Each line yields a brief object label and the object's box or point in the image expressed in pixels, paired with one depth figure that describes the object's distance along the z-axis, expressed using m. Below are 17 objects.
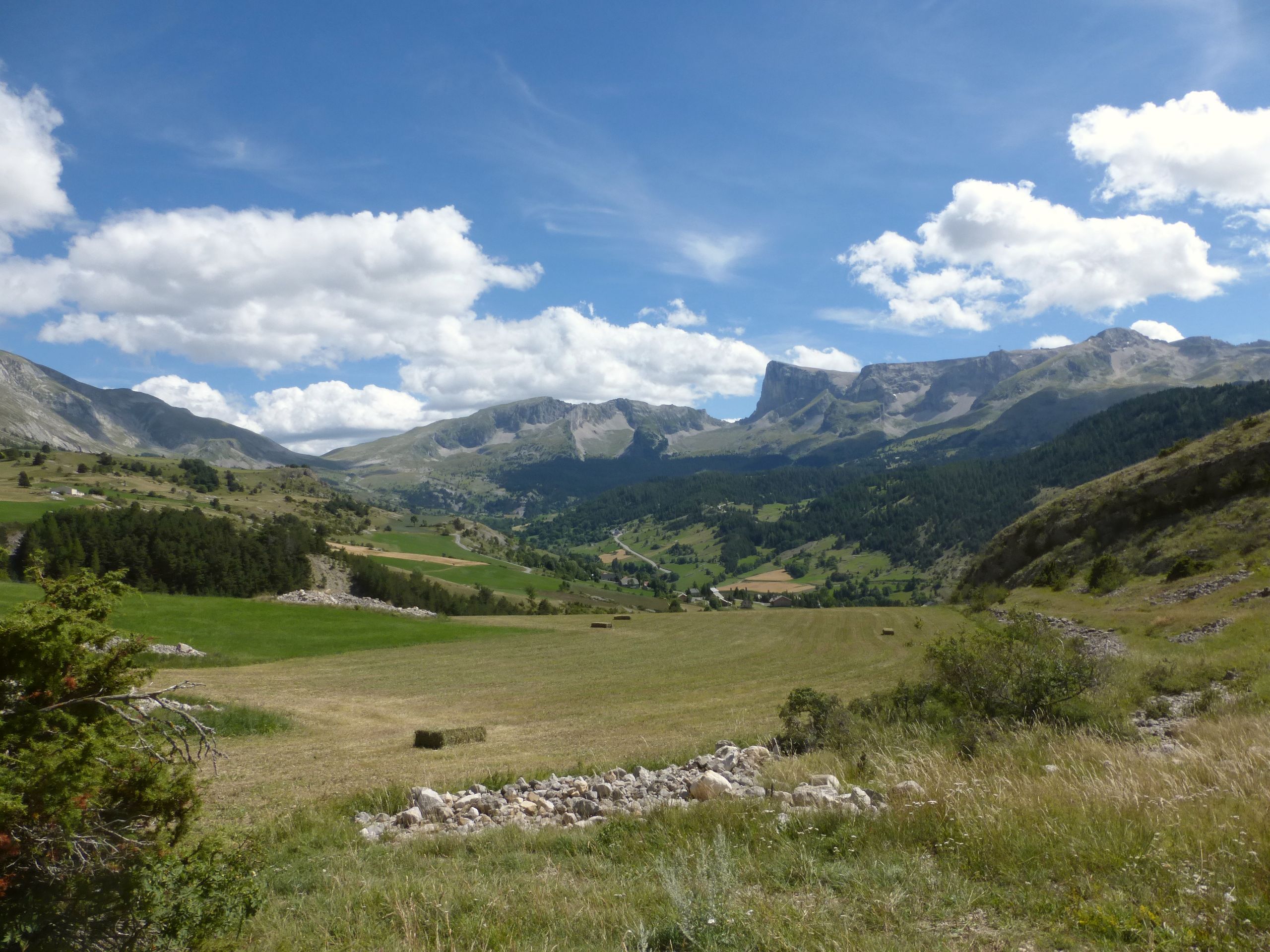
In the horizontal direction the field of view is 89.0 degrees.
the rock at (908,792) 8.58
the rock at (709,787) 11.09
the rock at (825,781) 10.15
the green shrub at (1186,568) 41.38
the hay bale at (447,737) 20.14
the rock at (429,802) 11.43
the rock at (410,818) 10.98
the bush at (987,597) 59.50
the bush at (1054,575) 56.66
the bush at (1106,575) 48.88
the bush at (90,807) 5.06
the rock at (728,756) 13.95
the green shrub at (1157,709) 14.91
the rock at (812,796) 9.02
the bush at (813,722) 15.05
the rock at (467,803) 11.70
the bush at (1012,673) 13.33
